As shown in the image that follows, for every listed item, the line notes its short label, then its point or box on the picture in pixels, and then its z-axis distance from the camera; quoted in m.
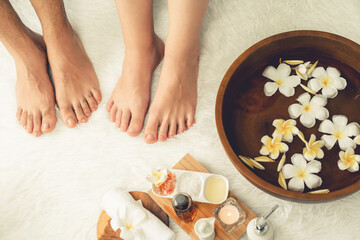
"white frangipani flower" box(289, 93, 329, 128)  0.91
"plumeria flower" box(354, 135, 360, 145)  0.88
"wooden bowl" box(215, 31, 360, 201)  0.89
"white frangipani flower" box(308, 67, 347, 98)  0.92
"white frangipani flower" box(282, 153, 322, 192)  0.87
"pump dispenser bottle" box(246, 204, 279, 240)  0.83
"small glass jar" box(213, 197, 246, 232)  0.90
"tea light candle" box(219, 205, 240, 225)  0.90
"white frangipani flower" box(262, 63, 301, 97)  0.95
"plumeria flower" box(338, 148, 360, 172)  0.86
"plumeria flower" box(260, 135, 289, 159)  0.90
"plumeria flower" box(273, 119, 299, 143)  0.90
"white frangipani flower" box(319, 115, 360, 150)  0.89
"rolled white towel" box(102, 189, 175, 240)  0.90
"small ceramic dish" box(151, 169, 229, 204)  0.93
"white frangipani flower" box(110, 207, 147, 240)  0.90
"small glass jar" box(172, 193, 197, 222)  0.83
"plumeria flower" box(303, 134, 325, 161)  0.88
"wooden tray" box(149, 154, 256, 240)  0.92
